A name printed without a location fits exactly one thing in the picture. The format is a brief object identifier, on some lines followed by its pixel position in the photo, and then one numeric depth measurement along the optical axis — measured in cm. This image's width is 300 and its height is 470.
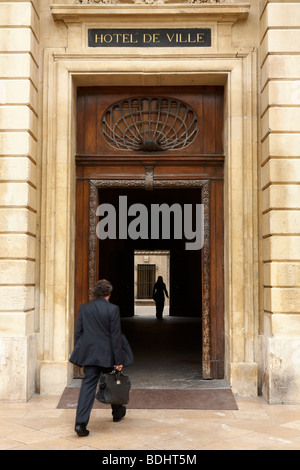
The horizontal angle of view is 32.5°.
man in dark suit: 562
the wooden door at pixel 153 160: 842
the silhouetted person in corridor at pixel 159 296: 2072
